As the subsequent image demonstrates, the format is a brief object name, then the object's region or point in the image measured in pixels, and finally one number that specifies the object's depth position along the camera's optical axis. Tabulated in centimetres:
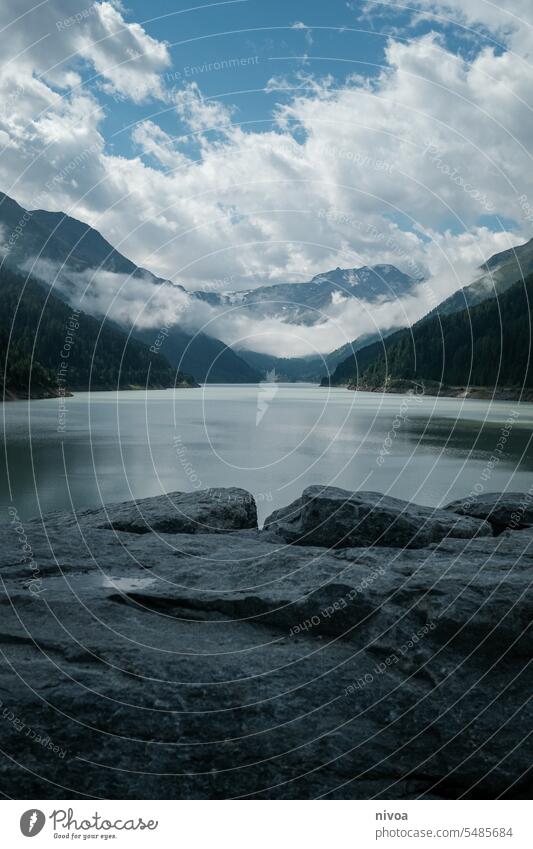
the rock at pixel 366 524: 1051
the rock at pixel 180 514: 1153
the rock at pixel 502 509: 1237
